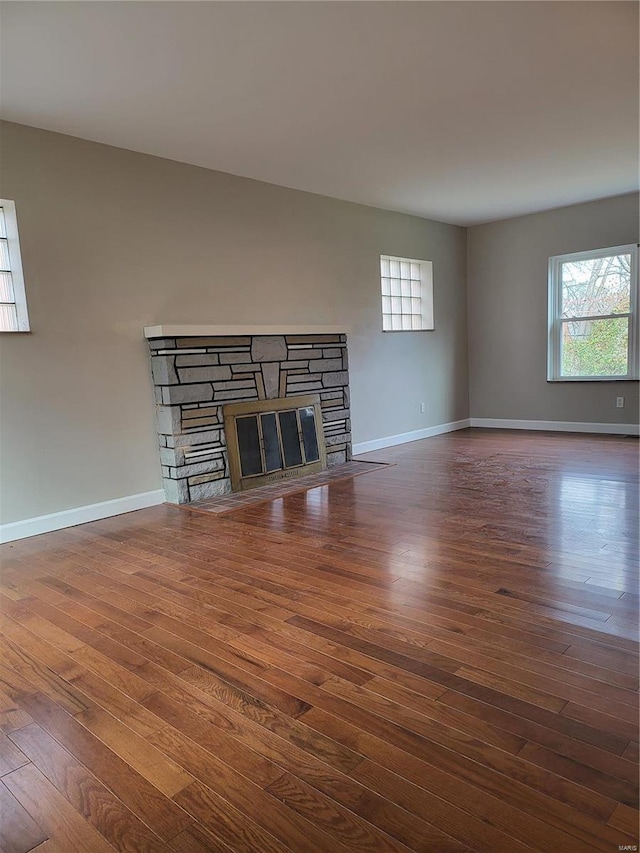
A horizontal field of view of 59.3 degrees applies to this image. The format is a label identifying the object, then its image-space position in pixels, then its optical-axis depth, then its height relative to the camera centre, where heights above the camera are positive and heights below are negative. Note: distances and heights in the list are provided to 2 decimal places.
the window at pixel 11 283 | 3.65 +0.57
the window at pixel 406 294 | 6.71 +0.68
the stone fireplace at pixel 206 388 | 4.29 -0.24
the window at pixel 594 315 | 6.41 +0.28
